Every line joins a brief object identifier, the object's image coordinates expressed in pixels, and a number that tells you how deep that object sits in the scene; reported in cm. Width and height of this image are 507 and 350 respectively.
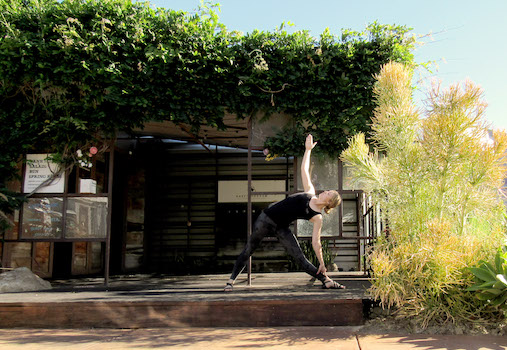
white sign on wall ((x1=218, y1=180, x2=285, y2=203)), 1111
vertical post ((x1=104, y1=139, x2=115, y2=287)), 641
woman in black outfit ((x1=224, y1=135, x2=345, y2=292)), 494
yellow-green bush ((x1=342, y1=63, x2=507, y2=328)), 401
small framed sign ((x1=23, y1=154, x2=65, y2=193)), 669
